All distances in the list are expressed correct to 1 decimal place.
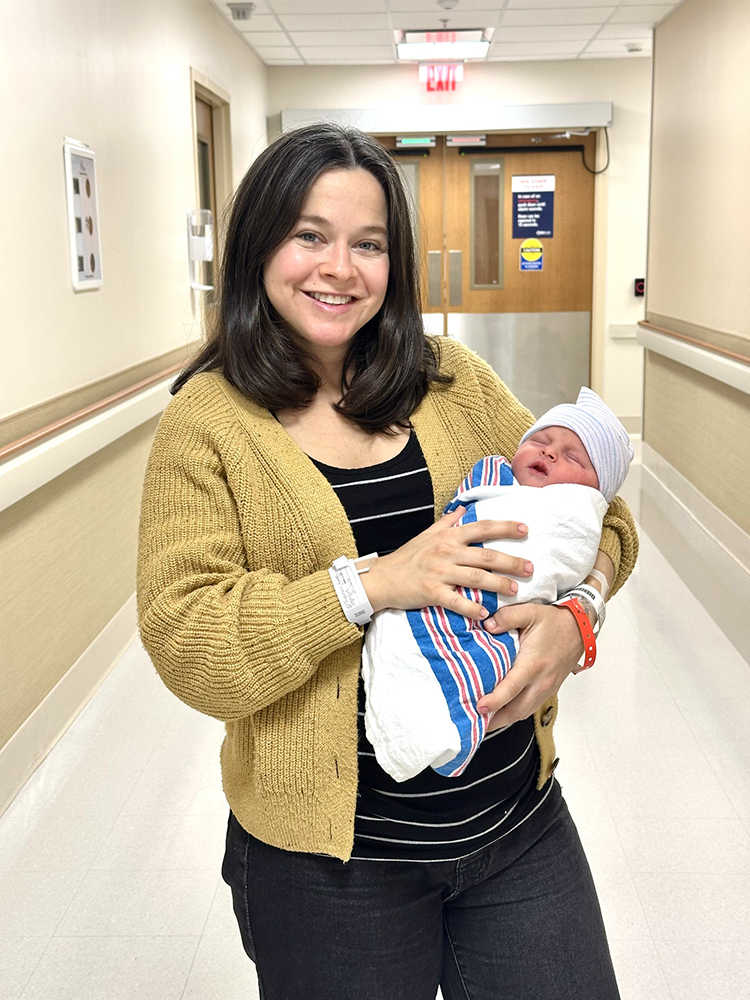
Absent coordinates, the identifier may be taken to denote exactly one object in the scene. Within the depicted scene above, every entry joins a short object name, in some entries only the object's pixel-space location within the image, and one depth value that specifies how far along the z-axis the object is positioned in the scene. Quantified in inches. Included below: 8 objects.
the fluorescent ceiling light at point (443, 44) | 274.7
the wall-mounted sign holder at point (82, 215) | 145.9
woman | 46.9
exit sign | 318.0
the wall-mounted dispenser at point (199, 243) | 224.1
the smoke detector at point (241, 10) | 238.2
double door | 337.1
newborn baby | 46.7
